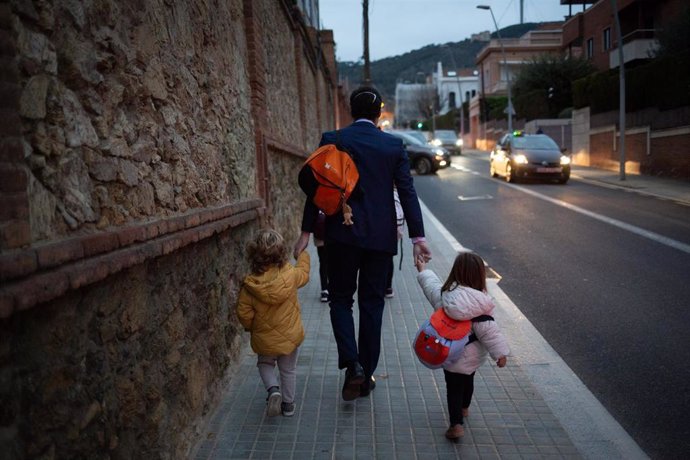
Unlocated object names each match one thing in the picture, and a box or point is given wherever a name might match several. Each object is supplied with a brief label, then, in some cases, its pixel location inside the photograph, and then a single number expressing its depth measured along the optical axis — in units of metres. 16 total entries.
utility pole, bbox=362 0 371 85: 24.73
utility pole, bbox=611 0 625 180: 20.53
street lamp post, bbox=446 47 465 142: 69.12
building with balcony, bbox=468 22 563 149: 59.69
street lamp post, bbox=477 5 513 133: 36.84
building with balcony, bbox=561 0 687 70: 33.91
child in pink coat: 3.45
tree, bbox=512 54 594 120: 39.97
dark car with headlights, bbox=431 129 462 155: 42.81
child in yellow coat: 3.69
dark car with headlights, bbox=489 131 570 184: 20.98
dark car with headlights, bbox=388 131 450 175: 26.47
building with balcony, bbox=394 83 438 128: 104.69
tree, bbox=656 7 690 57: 25.11
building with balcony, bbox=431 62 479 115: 99.56
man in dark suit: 3.96
